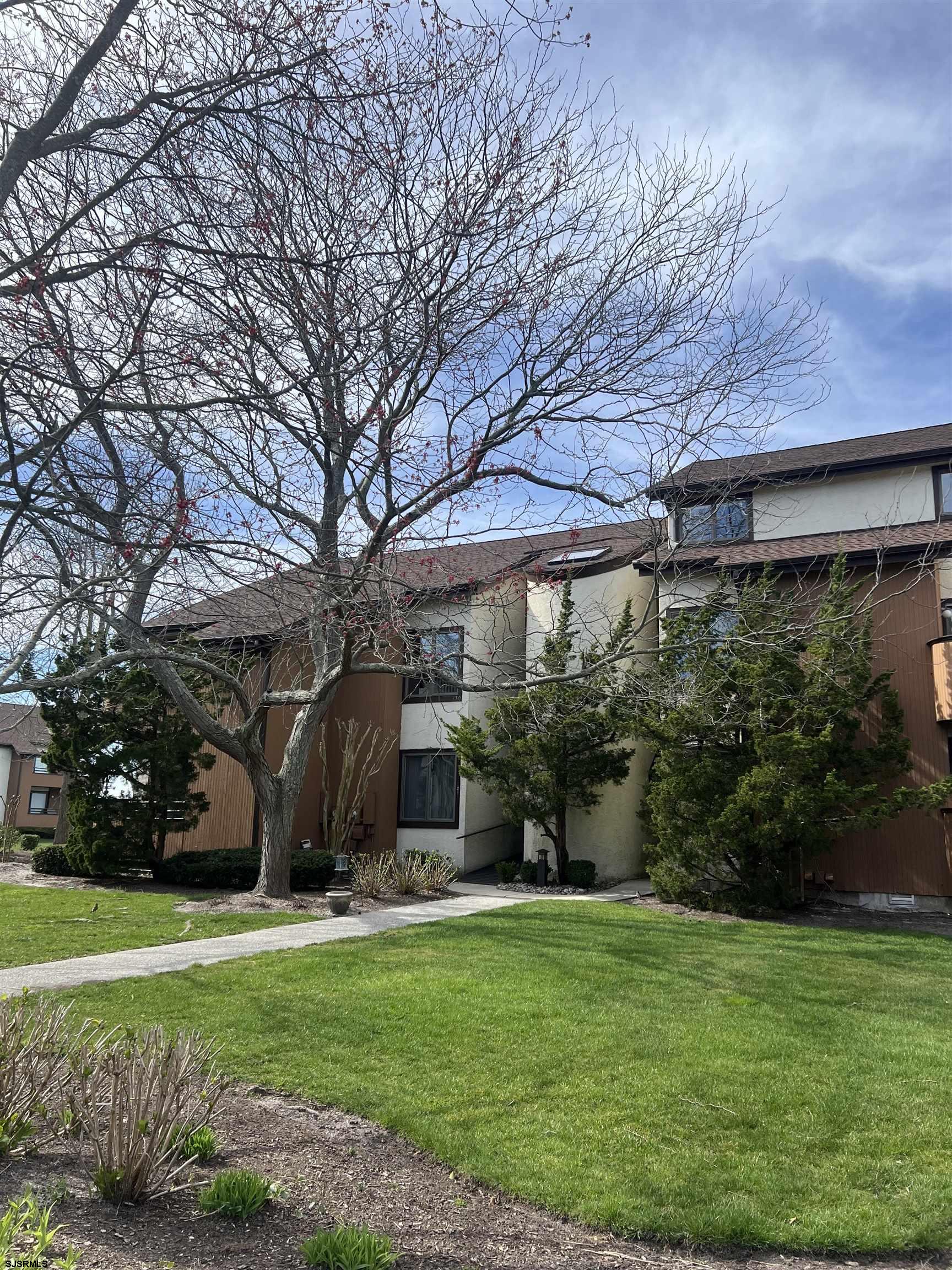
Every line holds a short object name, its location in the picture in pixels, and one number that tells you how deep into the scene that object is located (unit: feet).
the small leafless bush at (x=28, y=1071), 13.42
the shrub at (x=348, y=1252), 11.10
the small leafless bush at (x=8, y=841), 69.26
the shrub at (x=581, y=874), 55.47
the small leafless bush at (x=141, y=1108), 12.26
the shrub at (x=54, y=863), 57.82
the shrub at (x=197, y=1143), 13.37
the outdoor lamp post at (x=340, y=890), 41.11
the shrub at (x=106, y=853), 53.83
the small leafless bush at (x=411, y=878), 49.08
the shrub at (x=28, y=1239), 8.73
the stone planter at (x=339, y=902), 41.09
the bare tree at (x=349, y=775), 58.70
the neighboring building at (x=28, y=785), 135.33
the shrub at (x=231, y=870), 51.13
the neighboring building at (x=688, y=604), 35.14
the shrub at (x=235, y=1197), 12.43
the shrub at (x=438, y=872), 51.03
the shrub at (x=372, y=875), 47.32
